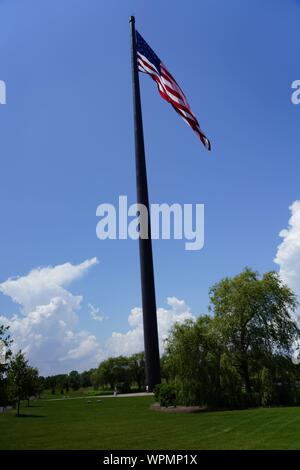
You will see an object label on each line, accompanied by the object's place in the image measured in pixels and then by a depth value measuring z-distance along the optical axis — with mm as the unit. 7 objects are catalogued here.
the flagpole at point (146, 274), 37344
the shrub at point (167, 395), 32312
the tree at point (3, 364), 22538
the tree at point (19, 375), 39912
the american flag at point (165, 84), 33469
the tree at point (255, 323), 33594
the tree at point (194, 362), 31128
